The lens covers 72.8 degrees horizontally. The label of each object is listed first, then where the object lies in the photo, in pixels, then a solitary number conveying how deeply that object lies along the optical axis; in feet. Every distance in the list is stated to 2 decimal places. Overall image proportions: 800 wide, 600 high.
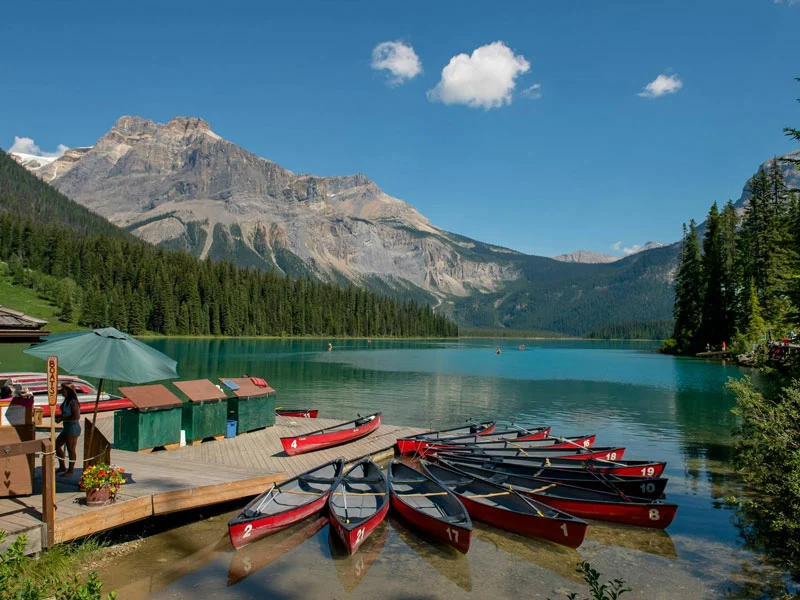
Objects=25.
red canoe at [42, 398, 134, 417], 99.19
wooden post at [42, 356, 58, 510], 35.78
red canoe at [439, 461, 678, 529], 56.29
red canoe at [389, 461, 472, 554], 48.16
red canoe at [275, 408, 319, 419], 108.68
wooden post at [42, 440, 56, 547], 35.91
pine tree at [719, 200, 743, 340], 316.40
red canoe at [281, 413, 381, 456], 73.82
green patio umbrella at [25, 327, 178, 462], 42.42
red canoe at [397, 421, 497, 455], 84.94
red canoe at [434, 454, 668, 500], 62.49
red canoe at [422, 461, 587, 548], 49.78
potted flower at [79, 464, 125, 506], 41.37
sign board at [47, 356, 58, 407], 35.78
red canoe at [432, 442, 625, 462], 80.07
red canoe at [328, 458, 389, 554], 47.57
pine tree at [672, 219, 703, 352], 351.25
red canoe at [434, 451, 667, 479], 69.46
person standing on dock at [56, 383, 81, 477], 49.98
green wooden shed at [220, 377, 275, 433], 83.05
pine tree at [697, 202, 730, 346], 318.04
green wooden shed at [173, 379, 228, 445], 73.15
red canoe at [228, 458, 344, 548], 47.65
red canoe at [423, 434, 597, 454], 85.40
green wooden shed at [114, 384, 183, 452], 65.36
